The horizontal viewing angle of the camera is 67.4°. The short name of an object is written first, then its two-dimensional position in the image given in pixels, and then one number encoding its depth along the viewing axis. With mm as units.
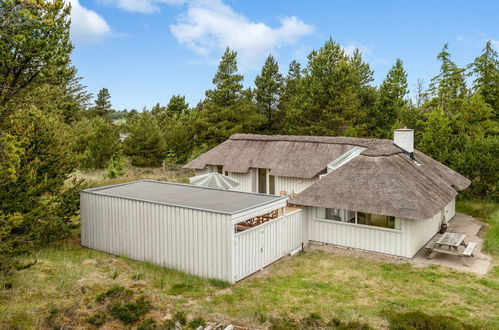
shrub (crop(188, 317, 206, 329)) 6644
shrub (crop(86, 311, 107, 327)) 6648
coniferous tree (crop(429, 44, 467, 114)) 37562
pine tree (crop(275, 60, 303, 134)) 32125
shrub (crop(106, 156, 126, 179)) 23094
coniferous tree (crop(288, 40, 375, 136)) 29500
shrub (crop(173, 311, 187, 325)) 6840
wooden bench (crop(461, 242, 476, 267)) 10804
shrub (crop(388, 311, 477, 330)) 6641
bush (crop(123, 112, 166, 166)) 26453
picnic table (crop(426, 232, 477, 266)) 10938
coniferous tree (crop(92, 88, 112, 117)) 62125
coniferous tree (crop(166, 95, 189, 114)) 53500
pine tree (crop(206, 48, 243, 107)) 31312
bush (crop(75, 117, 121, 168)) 25078
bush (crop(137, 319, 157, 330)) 6485
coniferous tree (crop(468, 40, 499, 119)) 34125
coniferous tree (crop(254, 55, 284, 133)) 34281
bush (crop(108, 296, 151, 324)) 6875
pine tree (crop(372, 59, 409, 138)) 33812
